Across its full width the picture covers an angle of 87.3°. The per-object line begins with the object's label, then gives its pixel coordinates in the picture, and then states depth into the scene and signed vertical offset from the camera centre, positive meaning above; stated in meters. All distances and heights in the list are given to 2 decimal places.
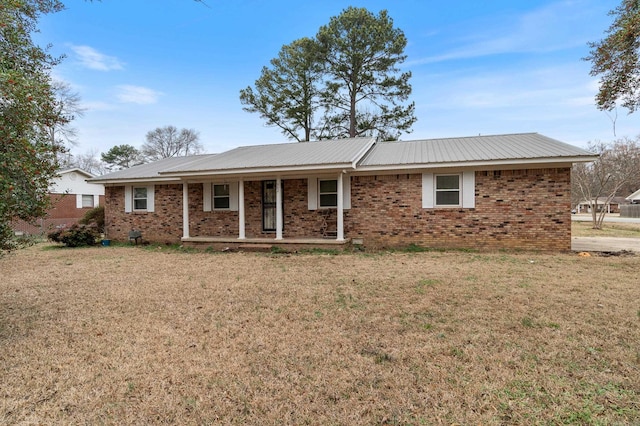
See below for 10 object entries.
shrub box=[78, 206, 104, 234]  14.94 -0.34
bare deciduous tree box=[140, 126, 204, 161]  38.03 +7.60
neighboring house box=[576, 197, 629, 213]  55.70 +0.42
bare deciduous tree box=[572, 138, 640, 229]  20.58 +2.74
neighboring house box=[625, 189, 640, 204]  50.07 +1.42
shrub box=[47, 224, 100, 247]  12.53 -0.97
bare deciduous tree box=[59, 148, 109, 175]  40.00 +5.74
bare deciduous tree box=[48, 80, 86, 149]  13.09 +4.58
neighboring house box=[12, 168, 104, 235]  21.06 +0.85
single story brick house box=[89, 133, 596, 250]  9.49 +0.42
